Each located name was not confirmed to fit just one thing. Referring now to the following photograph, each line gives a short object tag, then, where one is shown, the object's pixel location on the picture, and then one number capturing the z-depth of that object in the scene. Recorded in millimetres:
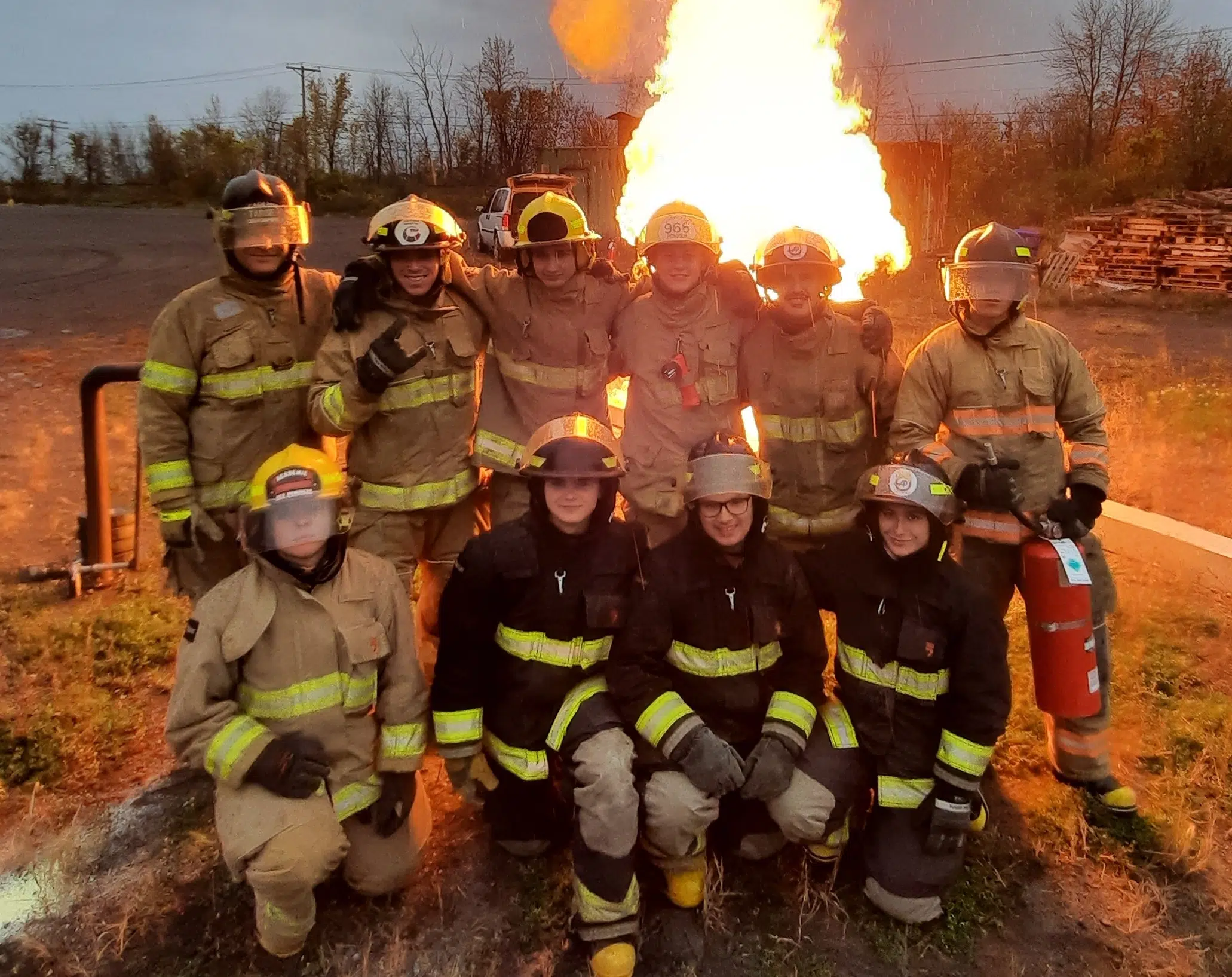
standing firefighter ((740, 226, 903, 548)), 4301
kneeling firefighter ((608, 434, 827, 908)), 3416
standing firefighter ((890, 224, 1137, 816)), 4117
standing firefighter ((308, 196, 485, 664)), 4102
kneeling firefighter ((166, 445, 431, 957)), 3131
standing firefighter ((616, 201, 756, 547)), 4395
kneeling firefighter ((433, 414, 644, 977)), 3537
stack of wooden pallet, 19922
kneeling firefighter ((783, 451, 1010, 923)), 3453
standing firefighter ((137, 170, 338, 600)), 4070
